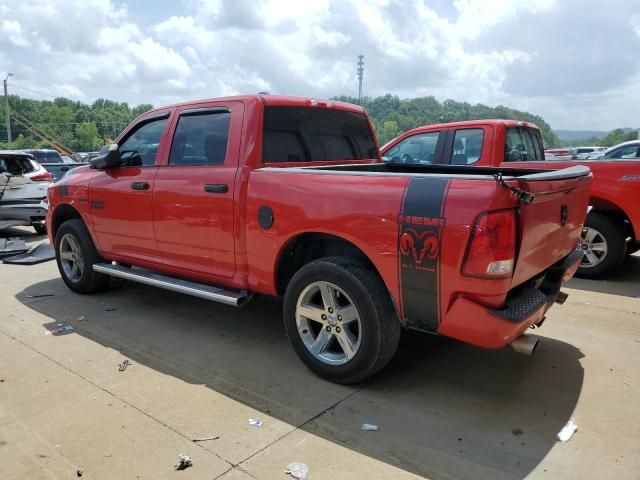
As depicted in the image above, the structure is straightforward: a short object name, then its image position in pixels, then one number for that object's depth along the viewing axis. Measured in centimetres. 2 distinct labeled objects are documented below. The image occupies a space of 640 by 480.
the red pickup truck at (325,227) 273
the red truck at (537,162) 555
